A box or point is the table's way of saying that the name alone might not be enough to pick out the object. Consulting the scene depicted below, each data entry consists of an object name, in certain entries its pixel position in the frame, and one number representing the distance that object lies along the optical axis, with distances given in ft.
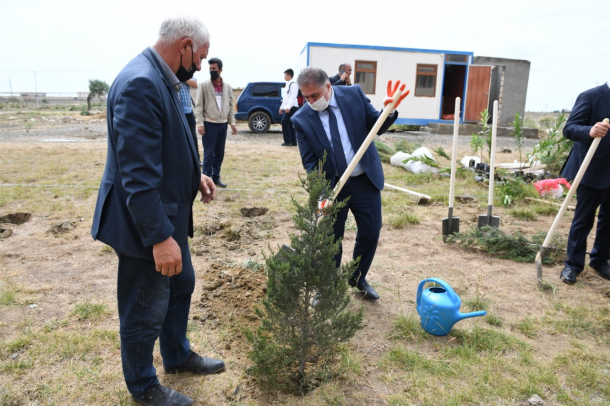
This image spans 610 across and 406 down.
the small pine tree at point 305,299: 7.35
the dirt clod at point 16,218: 17.26
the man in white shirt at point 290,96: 35.96
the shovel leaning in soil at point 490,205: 15.58
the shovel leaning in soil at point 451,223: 15.64
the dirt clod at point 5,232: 15.60
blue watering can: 9.48
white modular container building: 53.52
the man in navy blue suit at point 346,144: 10.69
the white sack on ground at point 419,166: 27.91
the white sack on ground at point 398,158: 30.45
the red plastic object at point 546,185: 21.21
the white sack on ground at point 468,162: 27.20
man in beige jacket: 21.47
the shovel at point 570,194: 11.59
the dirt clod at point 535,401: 7.67
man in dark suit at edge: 12.09
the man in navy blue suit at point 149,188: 5.83
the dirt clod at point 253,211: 19.43
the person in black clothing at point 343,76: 29.81
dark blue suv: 49.57
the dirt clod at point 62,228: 16.20
